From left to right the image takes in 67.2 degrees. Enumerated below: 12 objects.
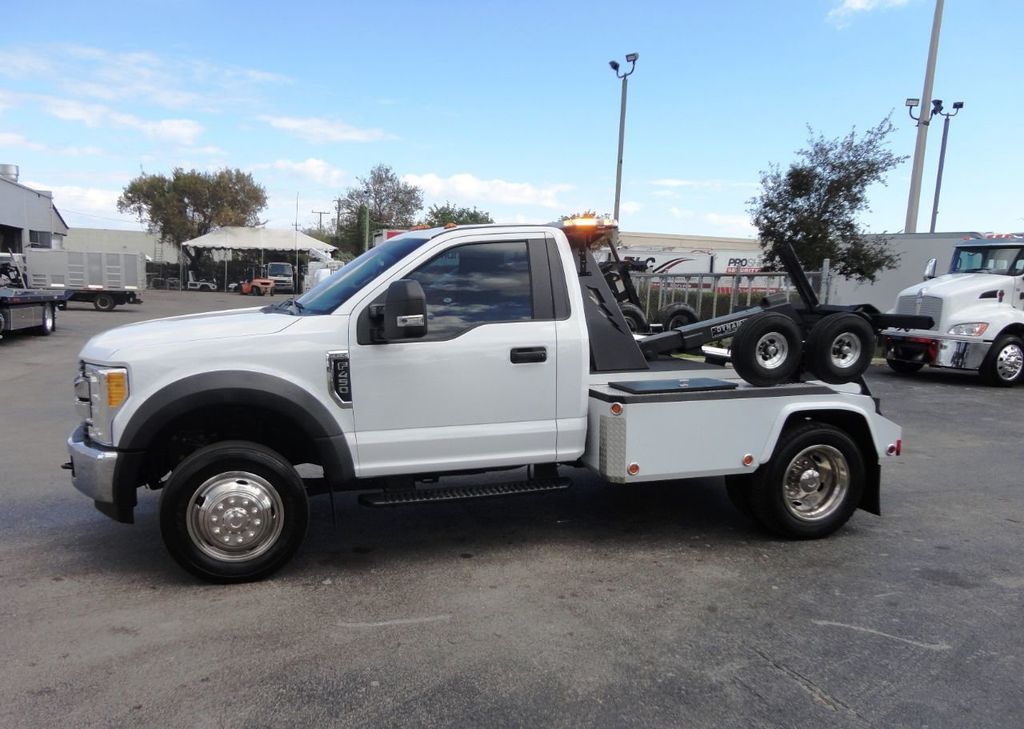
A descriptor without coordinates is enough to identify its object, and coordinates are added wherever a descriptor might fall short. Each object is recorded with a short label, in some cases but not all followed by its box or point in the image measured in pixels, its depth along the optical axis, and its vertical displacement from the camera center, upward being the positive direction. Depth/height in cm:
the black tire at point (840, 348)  516 -39
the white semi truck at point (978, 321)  1334 -43
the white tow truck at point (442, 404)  420 -78
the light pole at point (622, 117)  2341 +507
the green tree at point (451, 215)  3828 +302
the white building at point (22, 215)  3241 +149
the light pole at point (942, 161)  3619 +714
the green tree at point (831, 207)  1798 +195
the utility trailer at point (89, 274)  3078 -92
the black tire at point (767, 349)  505 -42
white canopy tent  4888 +119
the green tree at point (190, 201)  5938 +432
